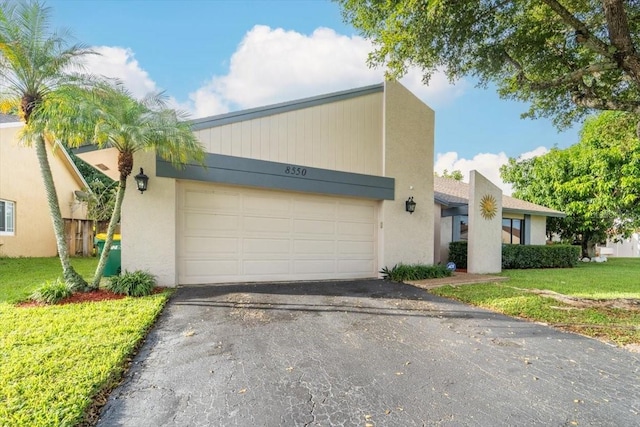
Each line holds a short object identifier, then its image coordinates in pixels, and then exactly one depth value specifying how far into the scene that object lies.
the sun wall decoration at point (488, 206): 11.15
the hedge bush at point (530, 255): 12.61
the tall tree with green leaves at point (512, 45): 6.22
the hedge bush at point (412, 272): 9.38
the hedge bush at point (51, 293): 5.62
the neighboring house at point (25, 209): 12.09
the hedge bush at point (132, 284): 6.32
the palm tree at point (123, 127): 5.34
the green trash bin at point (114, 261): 7.86
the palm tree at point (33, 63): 5.36
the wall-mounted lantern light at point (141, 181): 6.91
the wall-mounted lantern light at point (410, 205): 10.03
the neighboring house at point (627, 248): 27.95
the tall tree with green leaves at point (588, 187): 16.30
